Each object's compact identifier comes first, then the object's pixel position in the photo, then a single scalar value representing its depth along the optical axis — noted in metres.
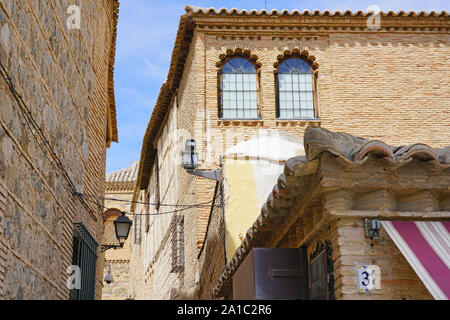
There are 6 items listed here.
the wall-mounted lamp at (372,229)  5.11
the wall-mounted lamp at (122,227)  10.85
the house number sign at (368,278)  4.96
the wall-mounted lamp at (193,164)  13.22
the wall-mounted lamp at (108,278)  25.11
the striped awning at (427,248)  4.62
